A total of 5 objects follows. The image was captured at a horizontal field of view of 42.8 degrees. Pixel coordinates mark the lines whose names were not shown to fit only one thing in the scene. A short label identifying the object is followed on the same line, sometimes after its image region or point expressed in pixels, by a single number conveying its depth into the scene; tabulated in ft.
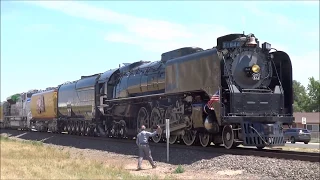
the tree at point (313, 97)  260.70
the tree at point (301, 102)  285.23
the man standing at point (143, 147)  45.24
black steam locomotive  48.49
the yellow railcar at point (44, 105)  119.89
